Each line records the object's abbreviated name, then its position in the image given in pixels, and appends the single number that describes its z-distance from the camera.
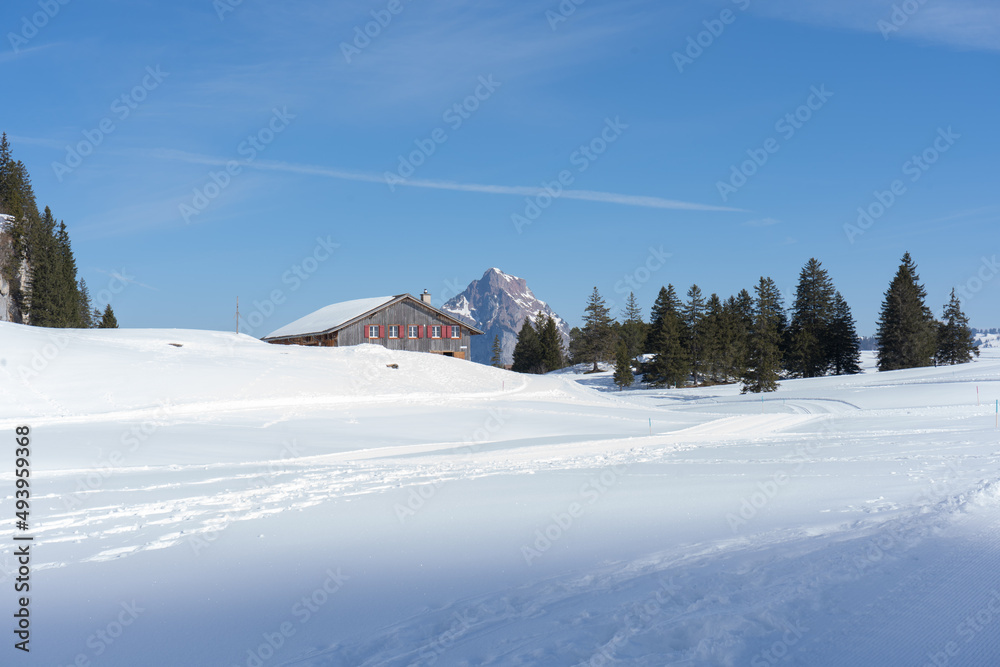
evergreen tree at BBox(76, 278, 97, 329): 87.24
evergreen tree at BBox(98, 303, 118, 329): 80.75
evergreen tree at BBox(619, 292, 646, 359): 84.12
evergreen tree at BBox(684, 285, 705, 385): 59.58
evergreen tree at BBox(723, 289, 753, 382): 59.22
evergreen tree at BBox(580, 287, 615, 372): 77.06
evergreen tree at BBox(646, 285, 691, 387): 57.41
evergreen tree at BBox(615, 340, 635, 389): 59.09
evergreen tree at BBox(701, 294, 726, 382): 58.75
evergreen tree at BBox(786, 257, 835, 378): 61.75
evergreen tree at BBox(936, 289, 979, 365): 62.25
